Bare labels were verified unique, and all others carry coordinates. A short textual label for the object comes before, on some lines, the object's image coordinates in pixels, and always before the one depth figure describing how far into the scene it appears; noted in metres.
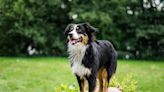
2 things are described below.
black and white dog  5.23
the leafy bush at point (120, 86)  6.38
